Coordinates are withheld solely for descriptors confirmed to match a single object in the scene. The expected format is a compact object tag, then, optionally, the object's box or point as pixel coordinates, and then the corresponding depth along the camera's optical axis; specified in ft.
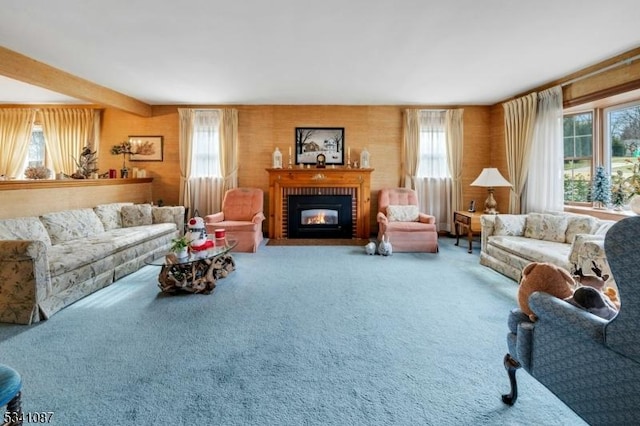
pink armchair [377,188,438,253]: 17.54
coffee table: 11.03
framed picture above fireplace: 21.44
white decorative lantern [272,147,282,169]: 20.67
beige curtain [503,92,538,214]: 17.19
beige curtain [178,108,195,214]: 21.15
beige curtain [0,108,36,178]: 20.67
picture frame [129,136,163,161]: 21.66
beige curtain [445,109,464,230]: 21.02
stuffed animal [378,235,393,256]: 16.78
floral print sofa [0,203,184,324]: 8.84
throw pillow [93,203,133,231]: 16.25
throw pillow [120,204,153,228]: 17.46
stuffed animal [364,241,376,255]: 16.92
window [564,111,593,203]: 15.49
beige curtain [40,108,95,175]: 20.79
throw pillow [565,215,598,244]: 12.39
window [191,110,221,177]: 21.21
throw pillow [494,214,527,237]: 14.51
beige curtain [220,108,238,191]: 21.01
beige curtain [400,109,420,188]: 21.07
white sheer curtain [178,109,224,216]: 21.20
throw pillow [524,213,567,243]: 13.28
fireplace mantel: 20.39
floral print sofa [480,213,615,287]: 9.65
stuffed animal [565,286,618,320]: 4.72
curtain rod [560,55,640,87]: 12.05
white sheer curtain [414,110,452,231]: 21.22
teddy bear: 5.22
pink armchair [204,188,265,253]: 17.33
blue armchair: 3.81
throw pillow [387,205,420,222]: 19.04
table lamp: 17.44
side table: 17.58
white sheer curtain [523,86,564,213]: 15.66
